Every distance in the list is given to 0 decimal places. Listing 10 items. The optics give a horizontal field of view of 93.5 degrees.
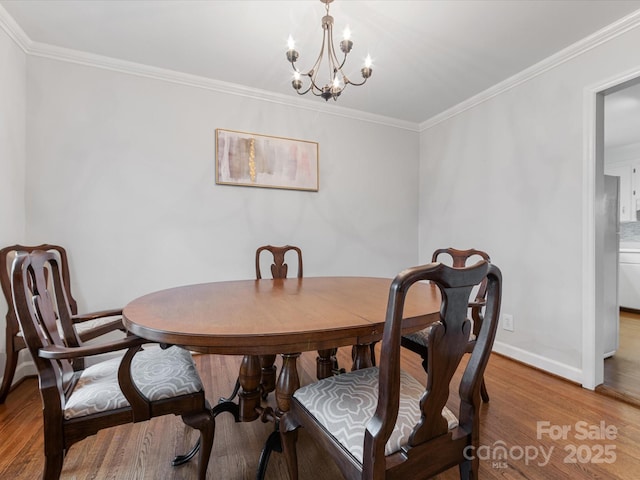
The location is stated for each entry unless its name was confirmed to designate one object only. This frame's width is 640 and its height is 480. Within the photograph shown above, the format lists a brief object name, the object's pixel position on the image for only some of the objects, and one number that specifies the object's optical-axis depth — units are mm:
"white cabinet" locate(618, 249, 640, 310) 4070
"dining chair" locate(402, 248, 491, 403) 1640
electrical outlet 2650
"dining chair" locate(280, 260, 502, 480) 712
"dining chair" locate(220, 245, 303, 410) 1699
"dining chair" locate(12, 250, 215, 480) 937
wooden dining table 910
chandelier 1505
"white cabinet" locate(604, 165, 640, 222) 4352
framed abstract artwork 2770
